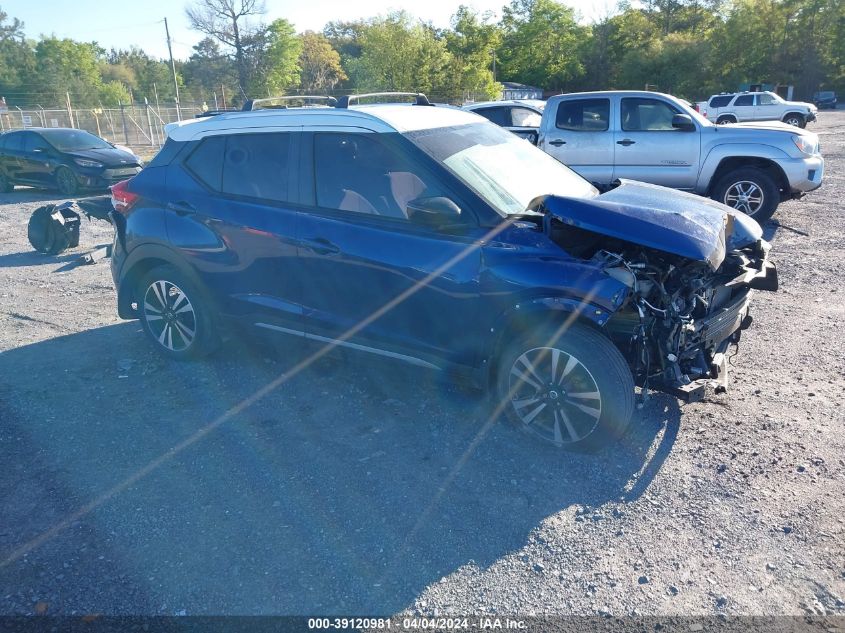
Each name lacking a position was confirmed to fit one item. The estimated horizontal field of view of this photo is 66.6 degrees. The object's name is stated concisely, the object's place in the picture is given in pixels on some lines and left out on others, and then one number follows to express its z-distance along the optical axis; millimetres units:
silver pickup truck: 8992
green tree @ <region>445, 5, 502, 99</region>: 50031
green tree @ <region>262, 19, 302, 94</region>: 53188
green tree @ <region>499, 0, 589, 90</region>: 63656
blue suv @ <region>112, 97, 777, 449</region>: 3561
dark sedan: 14188
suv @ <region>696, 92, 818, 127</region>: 29453
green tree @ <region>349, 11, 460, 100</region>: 41531
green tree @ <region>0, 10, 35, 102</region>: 61219
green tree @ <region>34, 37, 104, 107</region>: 58372
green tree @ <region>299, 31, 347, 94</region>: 58184
